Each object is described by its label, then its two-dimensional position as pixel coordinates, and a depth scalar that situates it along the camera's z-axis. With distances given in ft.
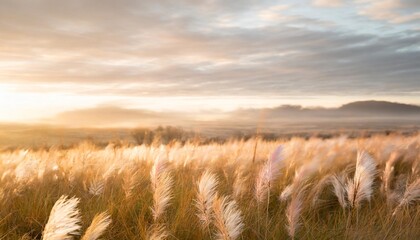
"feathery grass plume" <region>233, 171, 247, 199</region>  10.80
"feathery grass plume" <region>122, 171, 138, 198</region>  10.25
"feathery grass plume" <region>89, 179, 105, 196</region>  11.48
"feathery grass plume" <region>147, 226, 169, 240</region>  6.89
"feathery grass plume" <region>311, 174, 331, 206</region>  11.74
